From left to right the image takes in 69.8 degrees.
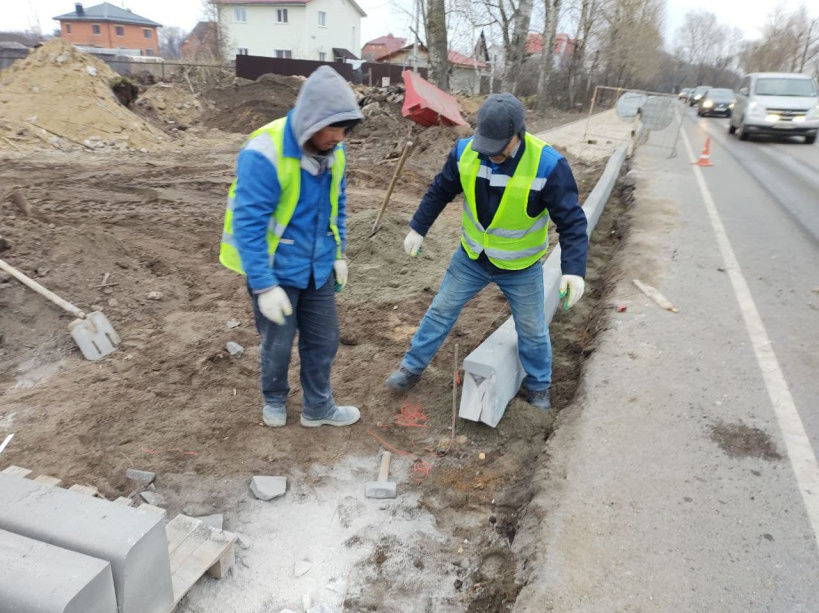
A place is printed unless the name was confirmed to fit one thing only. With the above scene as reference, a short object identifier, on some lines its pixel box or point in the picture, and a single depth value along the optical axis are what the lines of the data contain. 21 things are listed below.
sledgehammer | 3.11
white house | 47.41
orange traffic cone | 13.39
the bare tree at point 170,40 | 79.94
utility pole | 21.53
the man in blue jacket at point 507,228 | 3.16
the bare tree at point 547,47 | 25.12
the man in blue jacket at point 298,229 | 2.73
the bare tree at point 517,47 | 20.30
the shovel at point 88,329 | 4.49
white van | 16.67
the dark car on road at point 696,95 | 43.07
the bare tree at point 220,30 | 43.22
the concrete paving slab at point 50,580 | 1.71
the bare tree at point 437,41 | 13.95
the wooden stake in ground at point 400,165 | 4.79
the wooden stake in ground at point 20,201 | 6.34
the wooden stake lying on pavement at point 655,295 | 5.23
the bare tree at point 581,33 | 33.84
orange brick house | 67.56
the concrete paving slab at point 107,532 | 1.95
